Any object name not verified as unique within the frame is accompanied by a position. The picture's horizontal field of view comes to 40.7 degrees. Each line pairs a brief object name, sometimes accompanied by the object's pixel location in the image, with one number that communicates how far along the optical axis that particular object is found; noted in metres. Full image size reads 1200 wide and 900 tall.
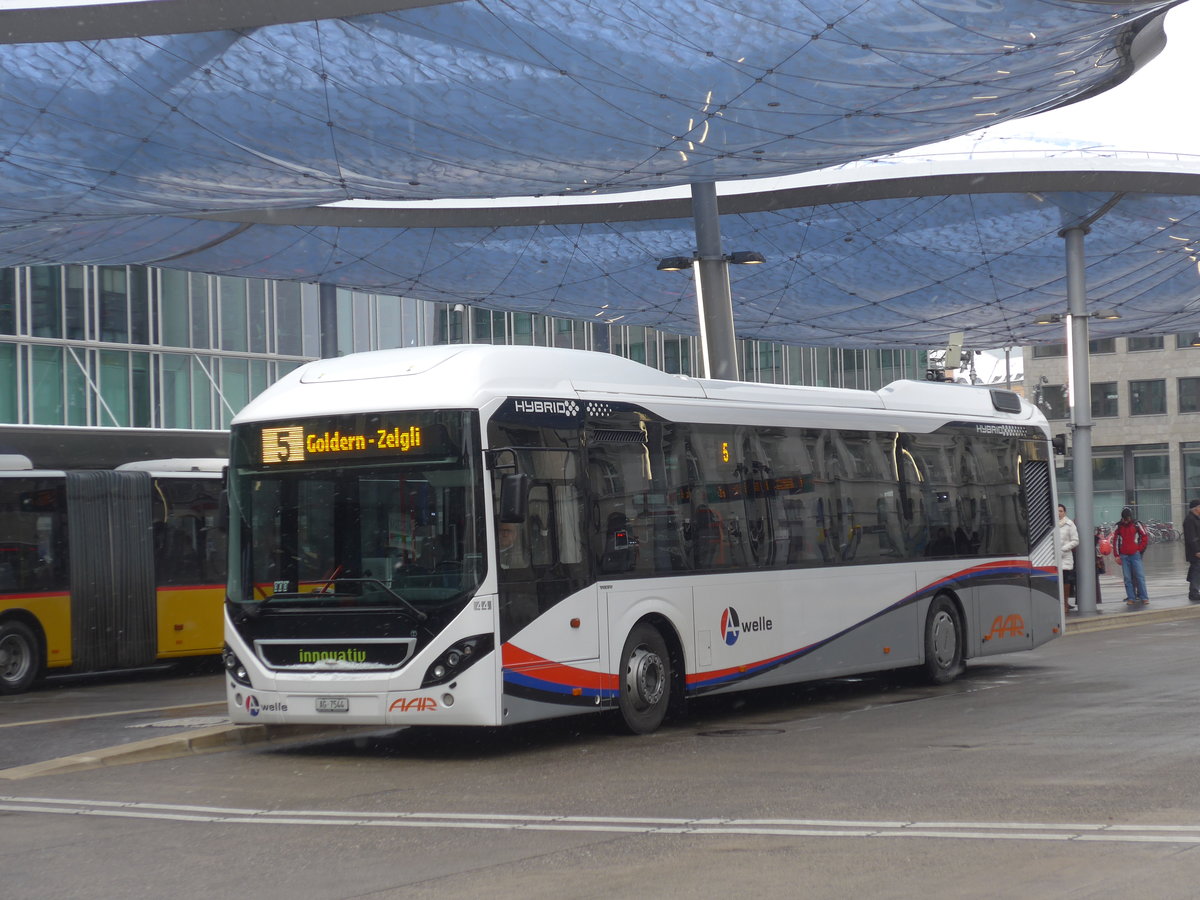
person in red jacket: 29.17
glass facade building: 41.03
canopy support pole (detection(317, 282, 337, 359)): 31.55
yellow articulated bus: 20.11
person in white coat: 27.84
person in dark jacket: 29.72
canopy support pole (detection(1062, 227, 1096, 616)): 28.05
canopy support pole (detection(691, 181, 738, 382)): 26.02
